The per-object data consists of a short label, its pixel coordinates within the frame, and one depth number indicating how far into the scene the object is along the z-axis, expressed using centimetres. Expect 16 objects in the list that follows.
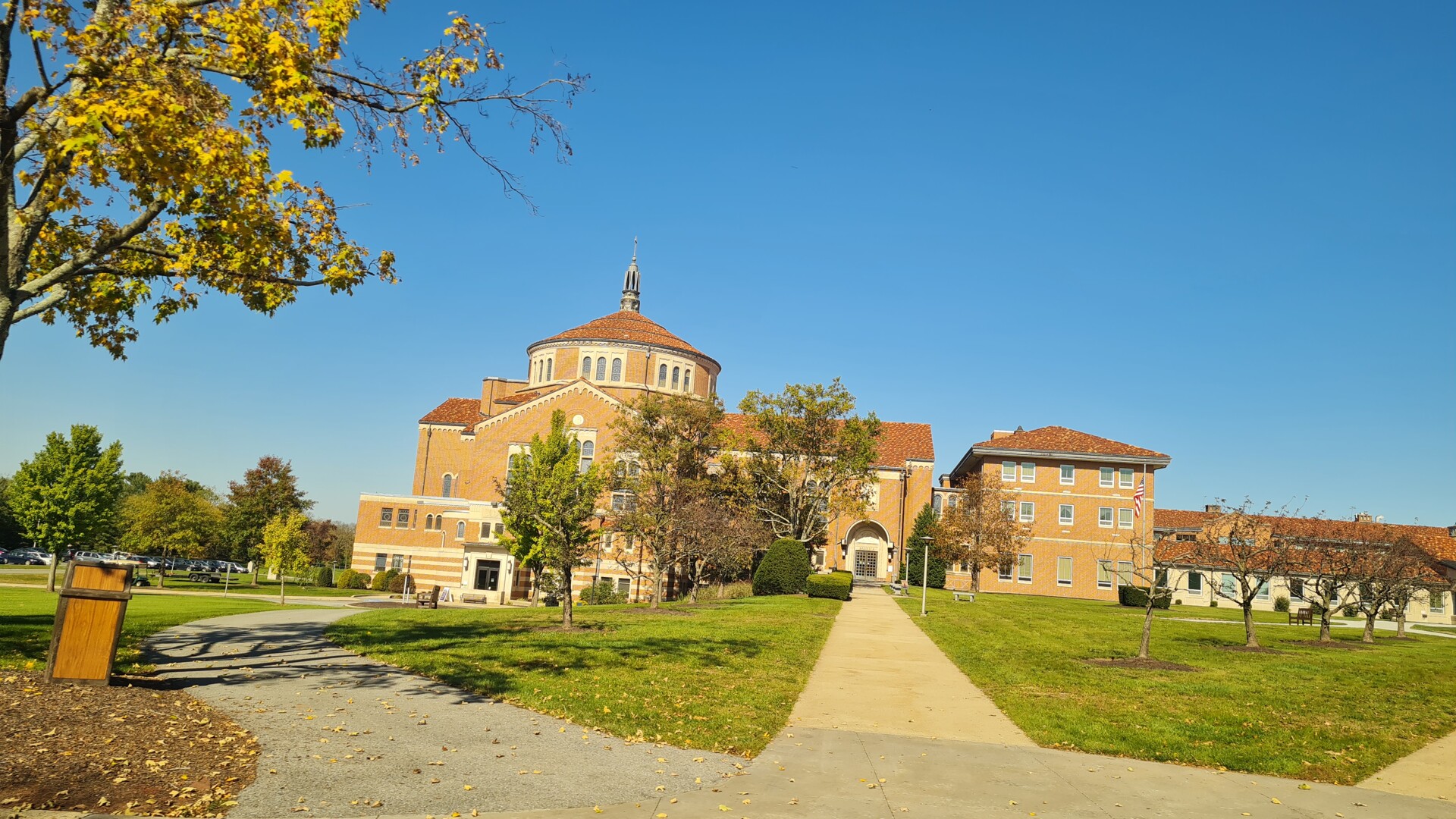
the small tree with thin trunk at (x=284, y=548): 3969
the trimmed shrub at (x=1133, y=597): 4497
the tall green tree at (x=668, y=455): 3719
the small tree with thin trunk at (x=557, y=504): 2264
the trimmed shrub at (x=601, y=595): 4375
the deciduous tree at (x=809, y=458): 4512
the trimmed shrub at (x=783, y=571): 3854
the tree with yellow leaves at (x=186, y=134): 793
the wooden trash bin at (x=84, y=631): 982
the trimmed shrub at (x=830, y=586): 3606
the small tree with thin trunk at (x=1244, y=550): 2298
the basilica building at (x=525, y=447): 5141
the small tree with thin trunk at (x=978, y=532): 5188
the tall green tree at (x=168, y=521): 5588
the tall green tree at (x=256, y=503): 6900
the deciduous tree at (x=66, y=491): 4094
